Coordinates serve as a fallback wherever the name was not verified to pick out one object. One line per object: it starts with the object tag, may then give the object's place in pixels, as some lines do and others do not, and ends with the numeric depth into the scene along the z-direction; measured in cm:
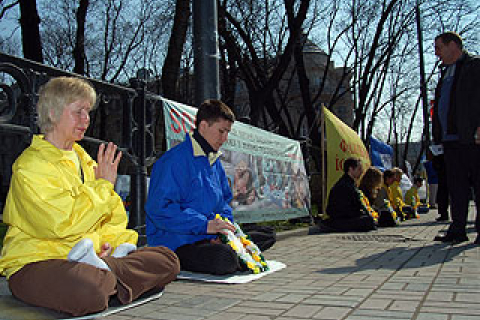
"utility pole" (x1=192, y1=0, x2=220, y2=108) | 501
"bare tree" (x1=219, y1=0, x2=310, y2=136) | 1641
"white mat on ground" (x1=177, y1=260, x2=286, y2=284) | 381
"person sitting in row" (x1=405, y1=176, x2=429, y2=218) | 1333
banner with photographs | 561
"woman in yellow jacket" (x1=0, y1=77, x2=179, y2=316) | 262
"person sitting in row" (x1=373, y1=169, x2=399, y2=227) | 959
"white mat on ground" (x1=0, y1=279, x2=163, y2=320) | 263
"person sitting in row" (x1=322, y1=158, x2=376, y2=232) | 830
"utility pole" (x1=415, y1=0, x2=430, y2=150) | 1933
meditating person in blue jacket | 400
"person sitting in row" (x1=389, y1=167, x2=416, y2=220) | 1144
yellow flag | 935
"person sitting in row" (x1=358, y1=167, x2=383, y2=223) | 957
